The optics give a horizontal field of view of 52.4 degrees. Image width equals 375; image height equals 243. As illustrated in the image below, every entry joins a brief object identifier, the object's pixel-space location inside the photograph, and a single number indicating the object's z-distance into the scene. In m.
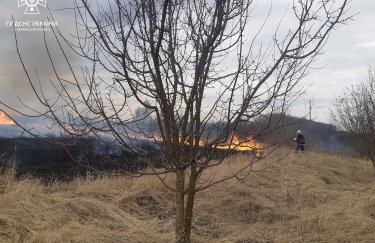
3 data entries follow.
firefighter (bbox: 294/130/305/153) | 20.60
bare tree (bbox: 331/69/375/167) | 14.73
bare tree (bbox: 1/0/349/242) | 2.78
